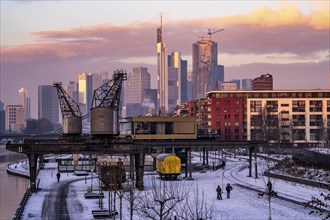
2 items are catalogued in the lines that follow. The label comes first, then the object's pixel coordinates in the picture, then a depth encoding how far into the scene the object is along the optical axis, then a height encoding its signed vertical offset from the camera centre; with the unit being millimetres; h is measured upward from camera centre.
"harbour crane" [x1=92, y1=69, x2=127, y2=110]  94062 +4781
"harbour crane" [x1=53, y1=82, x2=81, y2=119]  122362 +3711
